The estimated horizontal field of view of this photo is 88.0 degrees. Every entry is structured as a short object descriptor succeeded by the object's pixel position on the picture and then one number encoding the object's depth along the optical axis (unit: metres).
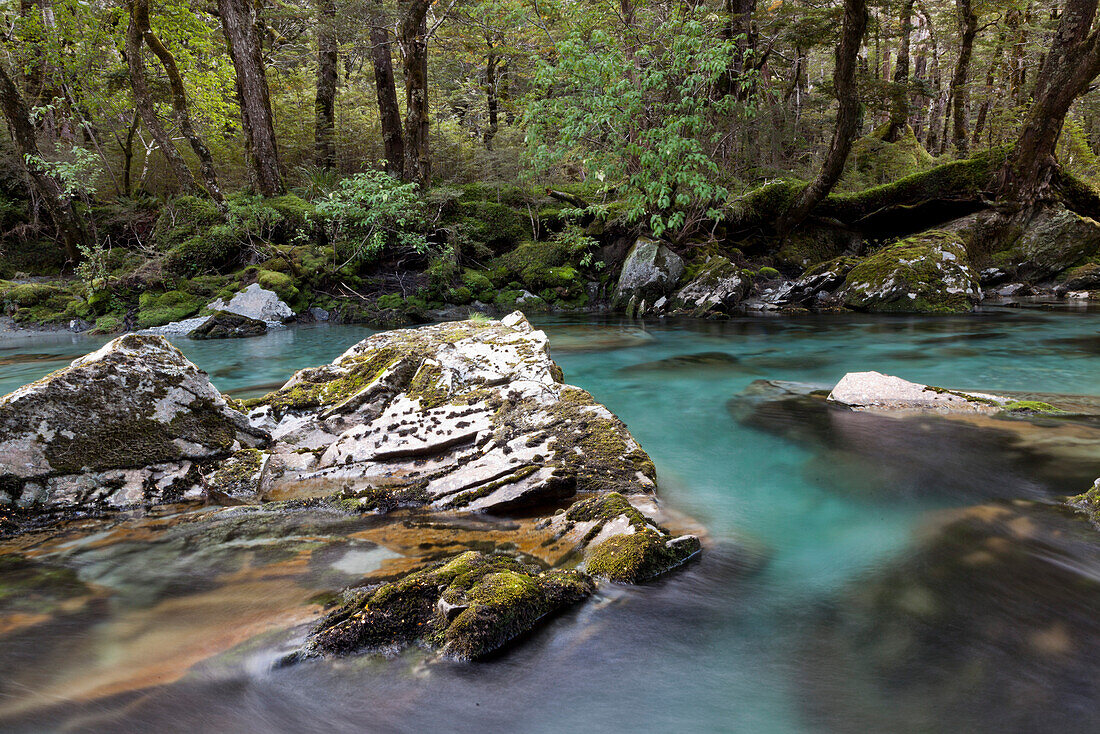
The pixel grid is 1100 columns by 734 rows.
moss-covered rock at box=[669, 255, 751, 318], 13.52
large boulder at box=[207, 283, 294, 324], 12.99
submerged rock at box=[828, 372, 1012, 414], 5.27
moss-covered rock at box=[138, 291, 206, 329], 12.48
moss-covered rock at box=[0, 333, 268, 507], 3.30
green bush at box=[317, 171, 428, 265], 13.52
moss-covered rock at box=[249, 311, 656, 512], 3.47
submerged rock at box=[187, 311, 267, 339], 11.95
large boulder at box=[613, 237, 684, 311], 14.33
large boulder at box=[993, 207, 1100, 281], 13.67
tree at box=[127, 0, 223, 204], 13.34
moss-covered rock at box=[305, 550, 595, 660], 2.16
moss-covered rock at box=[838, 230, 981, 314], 12.53
